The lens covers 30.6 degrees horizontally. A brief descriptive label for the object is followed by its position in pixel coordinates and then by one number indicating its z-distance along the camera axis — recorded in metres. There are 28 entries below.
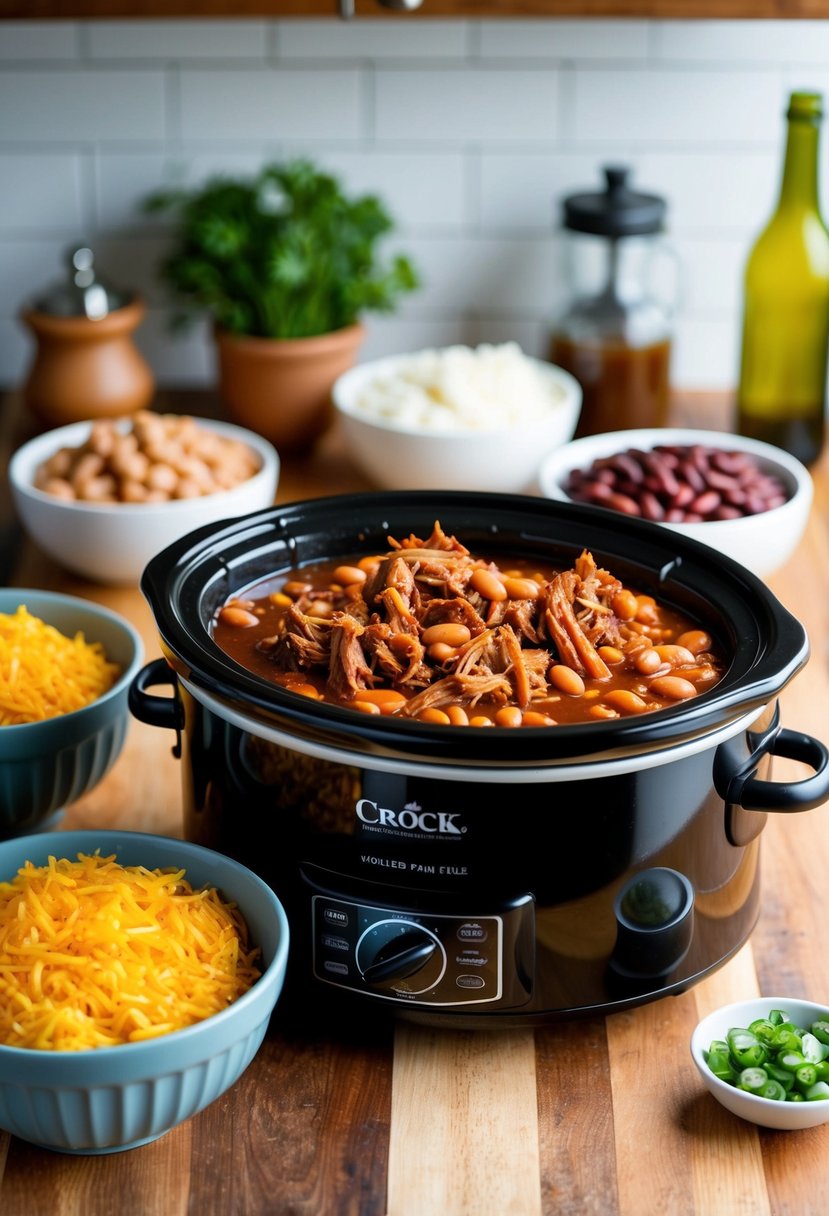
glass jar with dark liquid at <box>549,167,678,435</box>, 2.62
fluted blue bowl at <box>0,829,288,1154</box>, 1.16
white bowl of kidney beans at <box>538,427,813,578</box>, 2.17
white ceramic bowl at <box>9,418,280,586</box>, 2.19
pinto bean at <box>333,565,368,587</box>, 1.66
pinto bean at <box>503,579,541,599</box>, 1.55
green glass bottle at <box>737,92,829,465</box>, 2.50
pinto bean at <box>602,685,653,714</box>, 1.41
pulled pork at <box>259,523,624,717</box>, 1.43
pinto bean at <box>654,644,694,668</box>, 1.49
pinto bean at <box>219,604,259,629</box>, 1.59
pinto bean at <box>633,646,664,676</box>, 1.48
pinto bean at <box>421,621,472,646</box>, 1.46
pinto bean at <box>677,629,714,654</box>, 1.52
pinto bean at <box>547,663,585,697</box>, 1.44
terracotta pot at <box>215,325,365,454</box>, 2.58
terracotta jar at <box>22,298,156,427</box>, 2.59
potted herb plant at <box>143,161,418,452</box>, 2.55
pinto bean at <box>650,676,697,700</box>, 1.42
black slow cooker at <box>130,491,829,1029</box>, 1.25
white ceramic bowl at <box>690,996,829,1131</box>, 1.29
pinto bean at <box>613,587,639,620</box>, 1.56
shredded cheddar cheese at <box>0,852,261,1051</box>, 1.21
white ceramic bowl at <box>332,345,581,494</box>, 2.37
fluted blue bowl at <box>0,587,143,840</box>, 1.61
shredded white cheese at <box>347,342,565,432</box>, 2.42
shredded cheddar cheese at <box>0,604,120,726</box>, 1.64
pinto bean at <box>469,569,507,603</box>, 1.53
